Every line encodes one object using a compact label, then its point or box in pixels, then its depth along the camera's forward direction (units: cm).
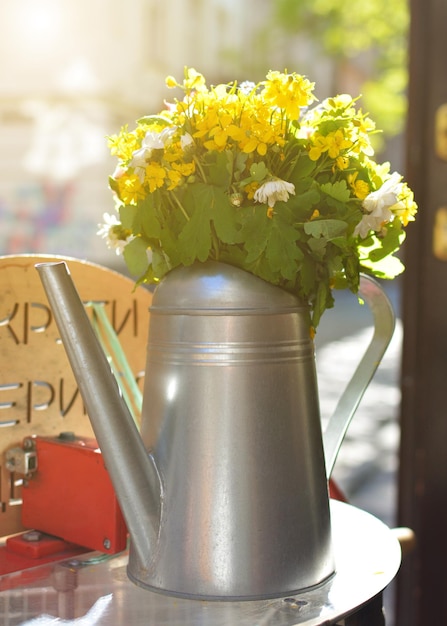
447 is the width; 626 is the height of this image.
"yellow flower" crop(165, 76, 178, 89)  115
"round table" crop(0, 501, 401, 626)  108
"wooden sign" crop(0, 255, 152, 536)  129
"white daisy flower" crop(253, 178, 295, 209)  109
